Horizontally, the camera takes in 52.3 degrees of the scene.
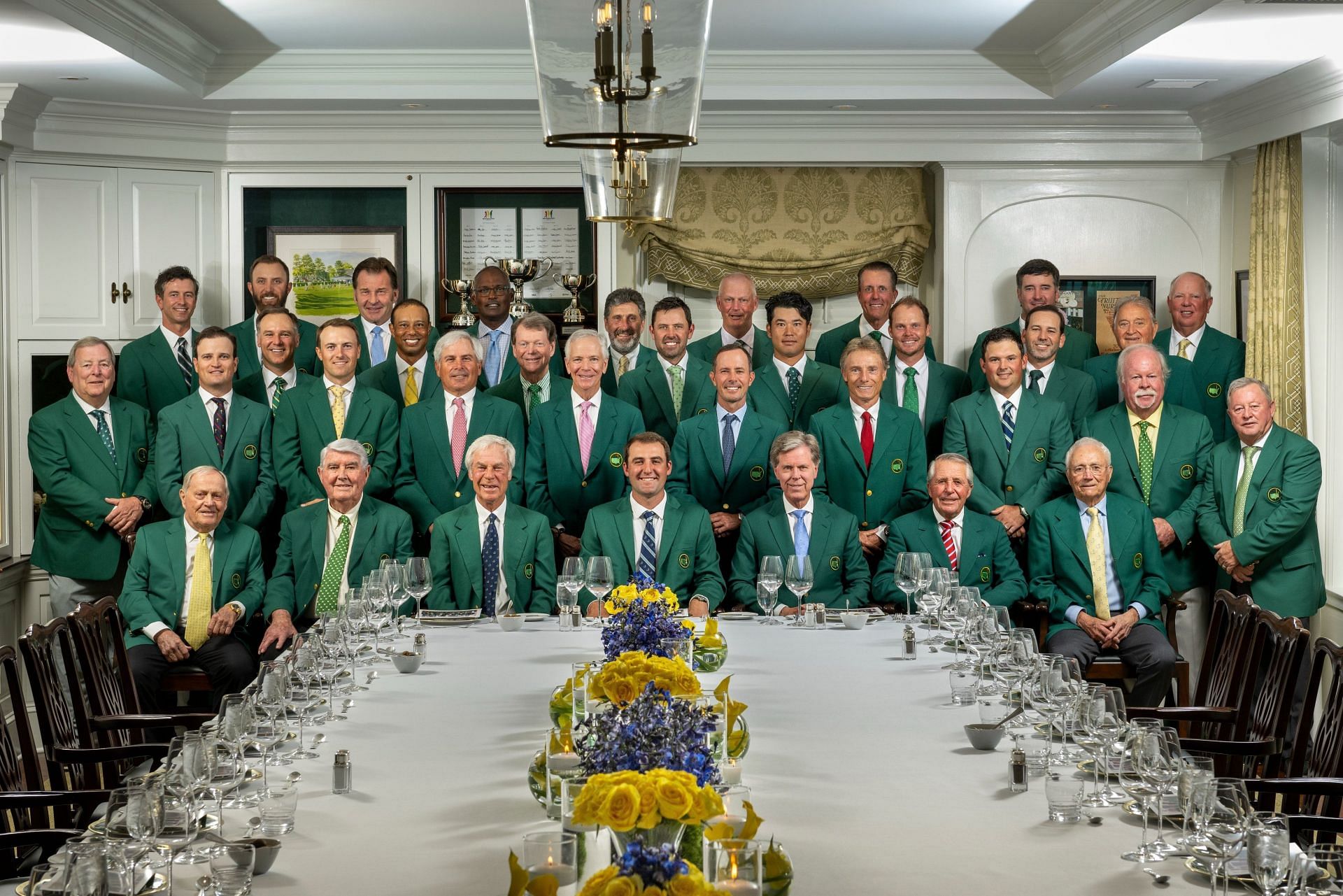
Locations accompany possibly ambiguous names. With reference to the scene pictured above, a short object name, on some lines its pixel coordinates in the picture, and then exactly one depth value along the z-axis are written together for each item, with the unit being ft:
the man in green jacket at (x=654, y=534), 16.51
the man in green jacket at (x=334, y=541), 16.60
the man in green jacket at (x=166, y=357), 21.04
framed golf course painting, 24.02
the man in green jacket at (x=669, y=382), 20.11
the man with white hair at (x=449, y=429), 18.61
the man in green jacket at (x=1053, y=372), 20.17
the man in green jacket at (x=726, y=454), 18.74
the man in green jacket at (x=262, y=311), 21.81
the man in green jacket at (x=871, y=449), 18.65
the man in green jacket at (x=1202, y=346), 21.35
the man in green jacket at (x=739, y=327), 21.13
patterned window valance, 25.38
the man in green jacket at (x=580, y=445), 18.76
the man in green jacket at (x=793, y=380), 20.12
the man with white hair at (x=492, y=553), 16.35
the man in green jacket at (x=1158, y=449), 18.62
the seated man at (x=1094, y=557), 16.71
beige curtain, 20.27
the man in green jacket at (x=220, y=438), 18.88
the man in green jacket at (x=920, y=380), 20.48
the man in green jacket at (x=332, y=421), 18.84
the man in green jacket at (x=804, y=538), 16.74
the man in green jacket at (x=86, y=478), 19.27
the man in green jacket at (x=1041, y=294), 21.99
